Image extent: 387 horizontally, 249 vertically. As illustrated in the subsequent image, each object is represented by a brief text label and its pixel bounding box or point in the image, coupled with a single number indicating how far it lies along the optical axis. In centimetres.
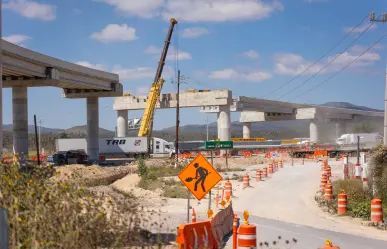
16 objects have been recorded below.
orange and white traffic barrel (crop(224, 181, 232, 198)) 2815
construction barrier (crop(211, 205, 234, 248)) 1509
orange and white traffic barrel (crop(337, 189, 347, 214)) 2262
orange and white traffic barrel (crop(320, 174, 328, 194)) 3041
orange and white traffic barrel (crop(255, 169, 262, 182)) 3922
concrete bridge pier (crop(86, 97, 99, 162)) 6544
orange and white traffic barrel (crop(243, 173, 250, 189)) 3473
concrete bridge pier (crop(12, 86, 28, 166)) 5069
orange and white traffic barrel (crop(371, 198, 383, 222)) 1961
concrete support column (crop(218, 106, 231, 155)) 7475
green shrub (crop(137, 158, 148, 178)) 3850
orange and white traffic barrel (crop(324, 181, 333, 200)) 2630
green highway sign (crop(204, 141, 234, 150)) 4444
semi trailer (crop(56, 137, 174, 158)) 7075
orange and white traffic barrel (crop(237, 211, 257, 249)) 1205
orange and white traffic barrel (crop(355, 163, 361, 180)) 3105
